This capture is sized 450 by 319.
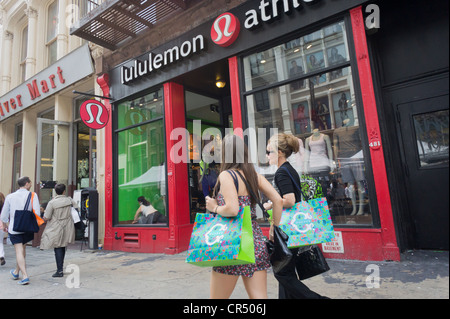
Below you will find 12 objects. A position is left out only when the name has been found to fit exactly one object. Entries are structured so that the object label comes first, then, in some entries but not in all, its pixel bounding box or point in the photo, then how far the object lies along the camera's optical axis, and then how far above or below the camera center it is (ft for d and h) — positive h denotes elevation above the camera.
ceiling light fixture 27.45 +10.70
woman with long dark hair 8.19 -0.04
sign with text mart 32.07 +15.66
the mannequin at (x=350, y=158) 16.75 +1.99
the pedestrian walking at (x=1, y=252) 23.37 -2.57
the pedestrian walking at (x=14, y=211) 17.48 +0.22
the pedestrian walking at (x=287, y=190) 9.49 +0.24
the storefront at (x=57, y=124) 33.14 +10.96
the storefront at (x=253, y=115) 16.43 +6.16
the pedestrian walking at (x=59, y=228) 17.97 -0.85
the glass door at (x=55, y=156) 35.73 +6.96
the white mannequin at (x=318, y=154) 18.21 +2.53
